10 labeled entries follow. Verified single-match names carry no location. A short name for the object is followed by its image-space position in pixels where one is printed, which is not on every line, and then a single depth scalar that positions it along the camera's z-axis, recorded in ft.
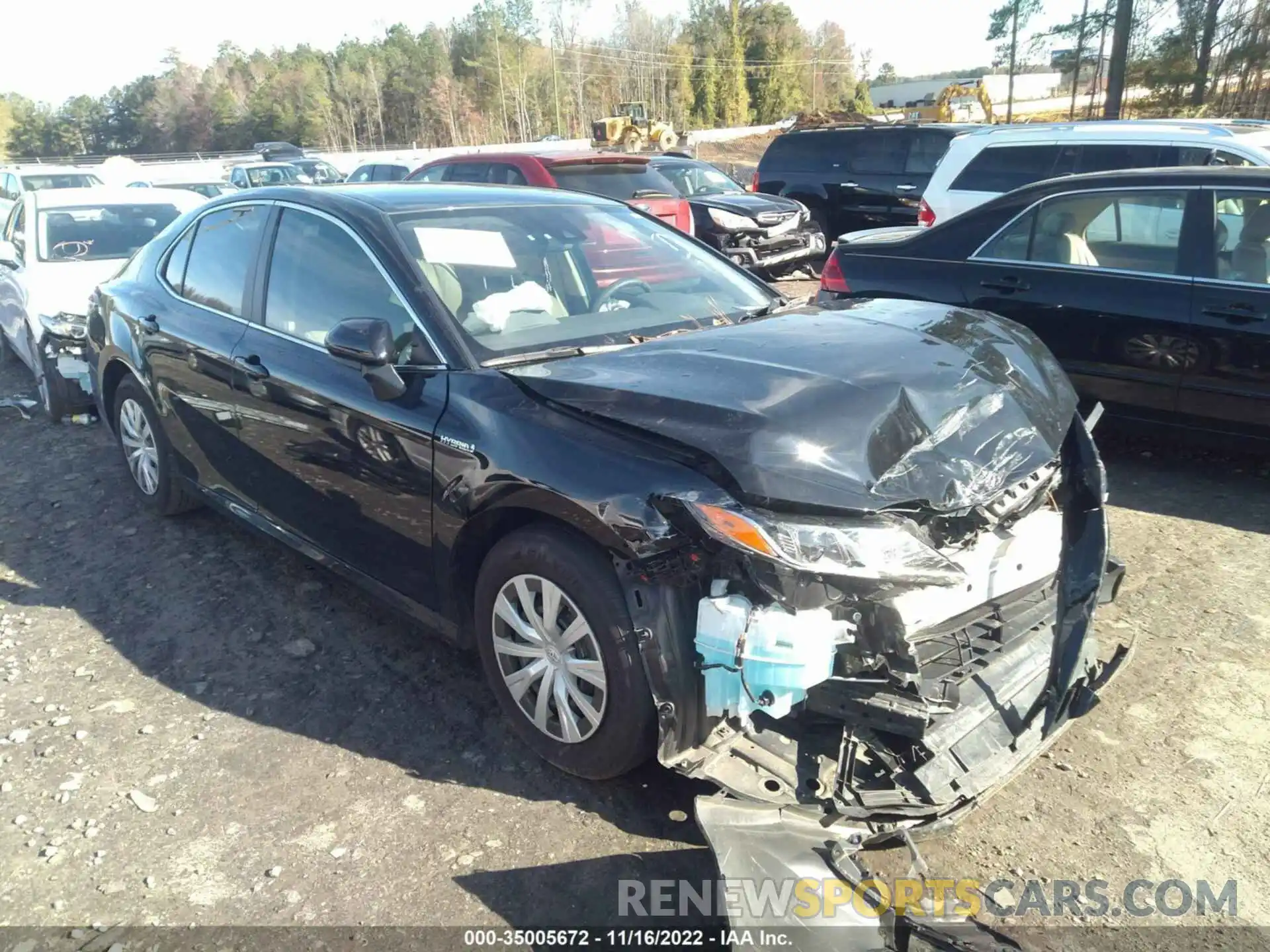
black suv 43.04
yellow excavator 124.37
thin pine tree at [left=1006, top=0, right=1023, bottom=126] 146.00
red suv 31.19
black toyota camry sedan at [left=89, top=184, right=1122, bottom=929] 7.88
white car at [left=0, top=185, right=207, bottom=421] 23.41
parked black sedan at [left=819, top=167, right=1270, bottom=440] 15.55
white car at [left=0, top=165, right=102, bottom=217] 54.03
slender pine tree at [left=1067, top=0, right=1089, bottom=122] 115.85
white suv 26.32
